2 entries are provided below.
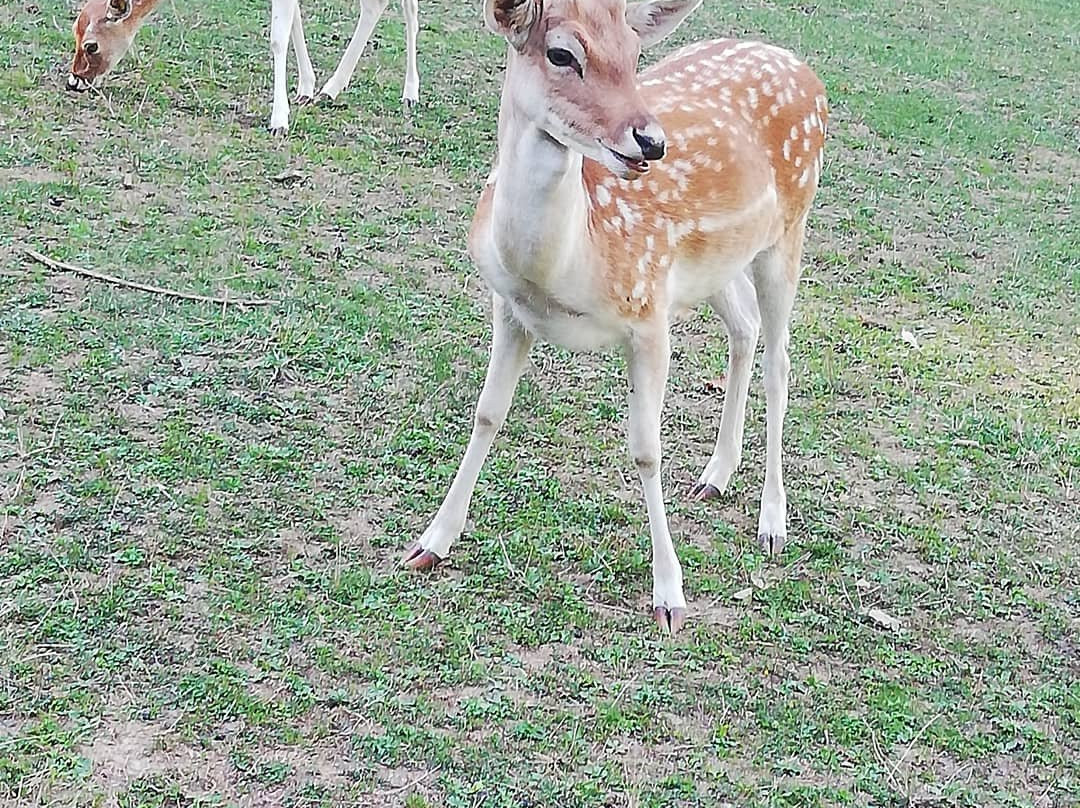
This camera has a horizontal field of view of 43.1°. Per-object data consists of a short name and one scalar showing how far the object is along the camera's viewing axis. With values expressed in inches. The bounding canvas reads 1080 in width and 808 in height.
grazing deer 291.1
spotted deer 120.3
